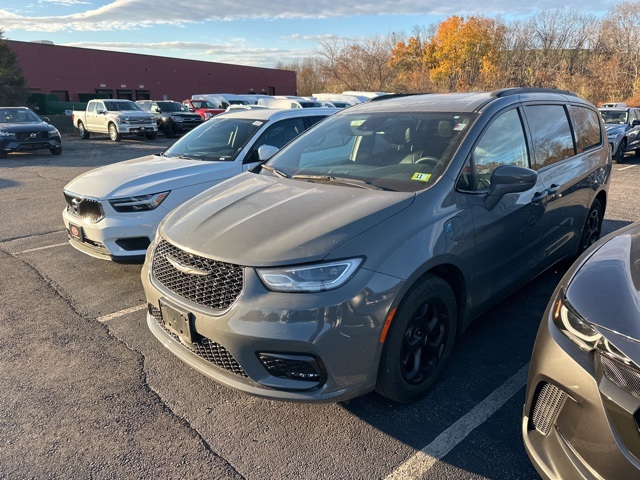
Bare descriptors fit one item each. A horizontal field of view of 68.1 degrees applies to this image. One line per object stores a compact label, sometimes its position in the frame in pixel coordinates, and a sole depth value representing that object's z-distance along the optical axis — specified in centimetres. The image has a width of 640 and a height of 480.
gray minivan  236
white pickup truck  2061
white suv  456
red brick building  3722
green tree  2812
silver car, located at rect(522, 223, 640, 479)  161
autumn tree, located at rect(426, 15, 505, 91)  5188
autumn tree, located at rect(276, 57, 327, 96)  5522
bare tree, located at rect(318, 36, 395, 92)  5266
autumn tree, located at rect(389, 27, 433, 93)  5469
